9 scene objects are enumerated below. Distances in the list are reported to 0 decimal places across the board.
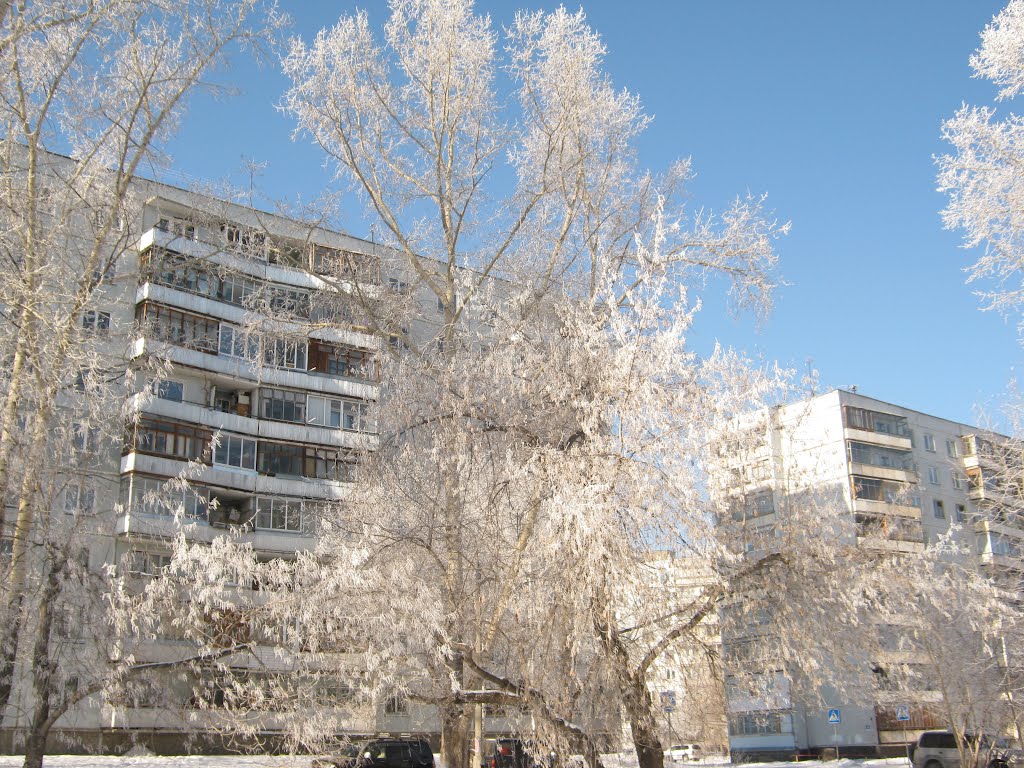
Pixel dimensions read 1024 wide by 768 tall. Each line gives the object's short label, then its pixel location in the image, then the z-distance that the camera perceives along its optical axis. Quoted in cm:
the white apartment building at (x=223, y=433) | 3375
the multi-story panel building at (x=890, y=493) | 5297
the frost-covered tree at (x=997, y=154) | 1659
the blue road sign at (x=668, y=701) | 1396
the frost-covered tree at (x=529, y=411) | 1259
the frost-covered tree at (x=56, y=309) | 1380
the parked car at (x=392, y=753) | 2659
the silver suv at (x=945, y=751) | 3341
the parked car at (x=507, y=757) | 2151
